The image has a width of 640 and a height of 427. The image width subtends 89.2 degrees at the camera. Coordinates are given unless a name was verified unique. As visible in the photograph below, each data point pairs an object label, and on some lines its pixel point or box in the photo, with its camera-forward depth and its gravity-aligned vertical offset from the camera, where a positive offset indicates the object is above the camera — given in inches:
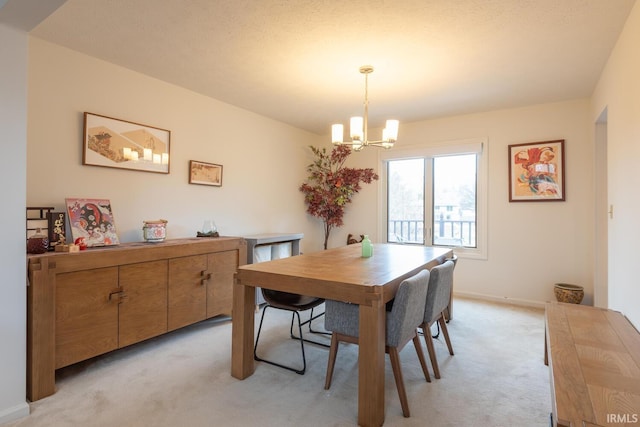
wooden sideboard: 77.7 -24.8
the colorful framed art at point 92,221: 97.8 -2.6
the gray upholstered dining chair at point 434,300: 88.0 -24.1
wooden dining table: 68.1 -17.4
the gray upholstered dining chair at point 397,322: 71.6 -25.5
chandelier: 107.7 +28.0
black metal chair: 94.2 -26.6
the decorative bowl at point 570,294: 136.9 -33.6
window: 172.9 +10.8
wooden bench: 41.3 -25.5
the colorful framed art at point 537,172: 151.2 +20.7
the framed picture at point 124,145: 108.0 +24.9
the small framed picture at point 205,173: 140.7 +18.2
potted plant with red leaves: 198.2 +19.0
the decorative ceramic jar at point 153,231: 114.0 -6.3
